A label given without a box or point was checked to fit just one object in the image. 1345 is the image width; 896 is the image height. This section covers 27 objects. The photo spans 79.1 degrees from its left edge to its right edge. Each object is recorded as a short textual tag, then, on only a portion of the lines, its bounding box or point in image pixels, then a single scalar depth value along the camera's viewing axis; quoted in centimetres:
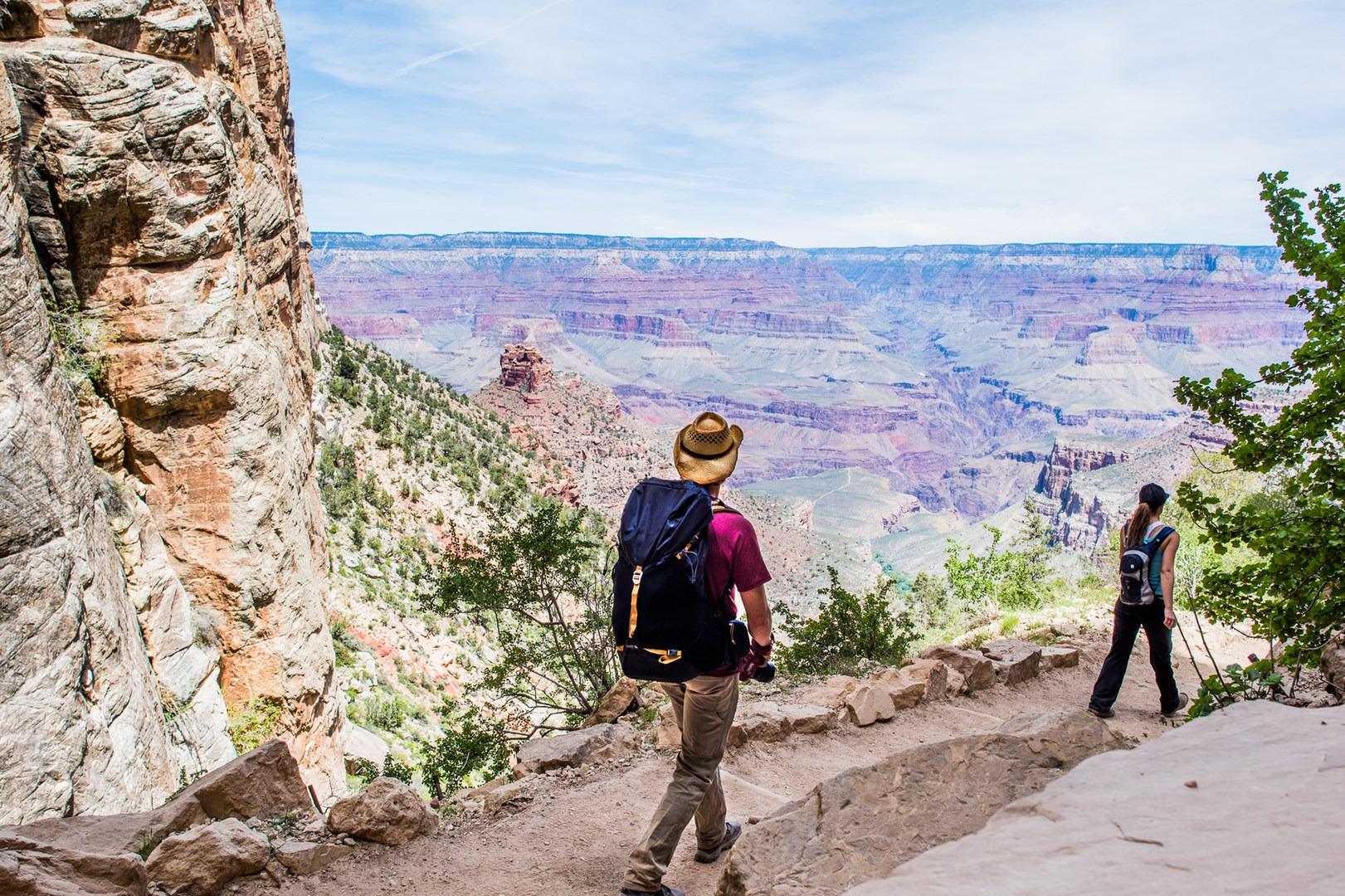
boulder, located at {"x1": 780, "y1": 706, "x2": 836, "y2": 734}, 693
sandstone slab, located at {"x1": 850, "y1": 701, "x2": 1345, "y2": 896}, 187
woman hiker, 650
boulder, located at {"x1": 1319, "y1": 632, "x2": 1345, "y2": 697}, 483
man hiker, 378
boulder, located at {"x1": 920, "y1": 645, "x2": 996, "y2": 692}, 843
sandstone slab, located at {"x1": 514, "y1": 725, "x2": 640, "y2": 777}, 652
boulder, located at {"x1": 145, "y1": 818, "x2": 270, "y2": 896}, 394
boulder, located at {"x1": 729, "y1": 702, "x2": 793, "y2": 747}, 658
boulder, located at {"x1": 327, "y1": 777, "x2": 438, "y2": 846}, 484
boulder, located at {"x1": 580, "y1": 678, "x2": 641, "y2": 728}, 827
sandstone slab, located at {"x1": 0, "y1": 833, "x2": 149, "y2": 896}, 336
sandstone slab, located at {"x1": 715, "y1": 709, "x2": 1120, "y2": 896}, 298
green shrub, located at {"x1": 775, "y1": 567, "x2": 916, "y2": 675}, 1016
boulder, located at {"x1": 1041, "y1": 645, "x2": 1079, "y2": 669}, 939
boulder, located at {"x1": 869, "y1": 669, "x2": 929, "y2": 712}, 769
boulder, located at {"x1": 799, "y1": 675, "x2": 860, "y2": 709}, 771
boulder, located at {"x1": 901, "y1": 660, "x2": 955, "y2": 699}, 799
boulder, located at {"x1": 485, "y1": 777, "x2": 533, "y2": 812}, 569
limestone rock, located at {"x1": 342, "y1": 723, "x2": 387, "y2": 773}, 1348
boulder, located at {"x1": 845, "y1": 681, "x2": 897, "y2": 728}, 731
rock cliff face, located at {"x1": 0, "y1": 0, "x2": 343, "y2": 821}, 619
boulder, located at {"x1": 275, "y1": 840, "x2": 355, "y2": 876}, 441
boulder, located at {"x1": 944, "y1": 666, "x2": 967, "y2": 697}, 820
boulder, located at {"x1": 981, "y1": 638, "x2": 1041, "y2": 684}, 875
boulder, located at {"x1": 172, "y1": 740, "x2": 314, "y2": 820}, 484
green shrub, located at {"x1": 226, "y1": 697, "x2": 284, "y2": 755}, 962
